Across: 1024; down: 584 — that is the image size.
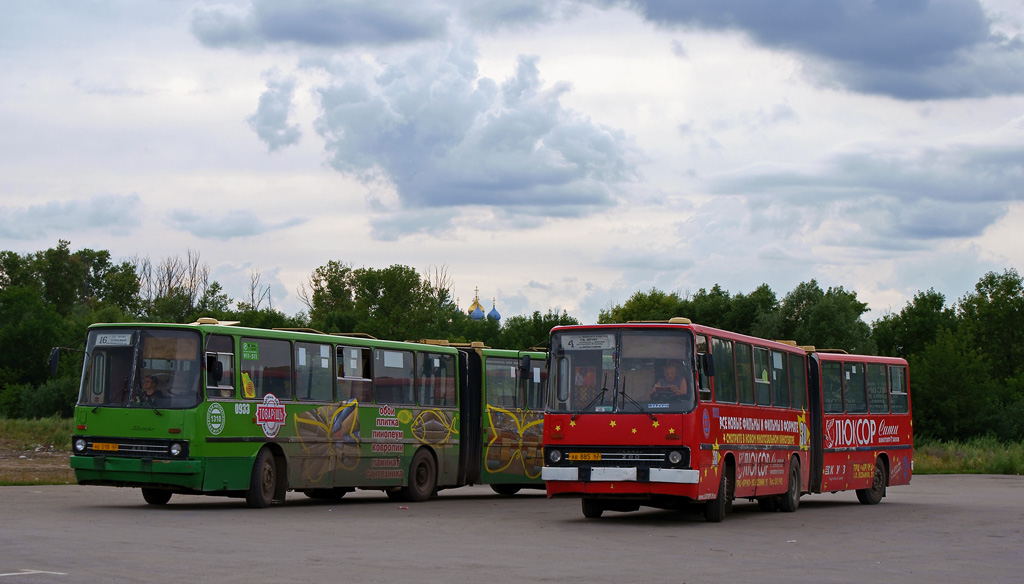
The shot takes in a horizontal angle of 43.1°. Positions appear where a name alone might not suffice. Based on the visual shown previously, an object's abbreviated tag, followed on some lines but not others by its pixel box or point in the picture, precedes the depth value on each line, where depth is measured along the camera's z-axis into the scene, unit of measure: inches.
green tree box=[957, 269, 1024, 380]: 4416.8
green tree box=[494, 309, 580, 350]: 4065.0
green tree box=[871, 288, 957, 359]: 4343.0
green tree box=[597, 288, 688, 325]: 4554.6
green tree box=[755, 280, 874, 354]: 3444.9
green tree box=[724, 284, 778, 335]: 3902.6
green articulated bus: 789.9
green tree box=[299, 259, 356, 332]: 4965.6
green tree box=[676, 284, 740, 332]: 3991.1
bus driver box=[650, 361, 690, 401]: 748.0
